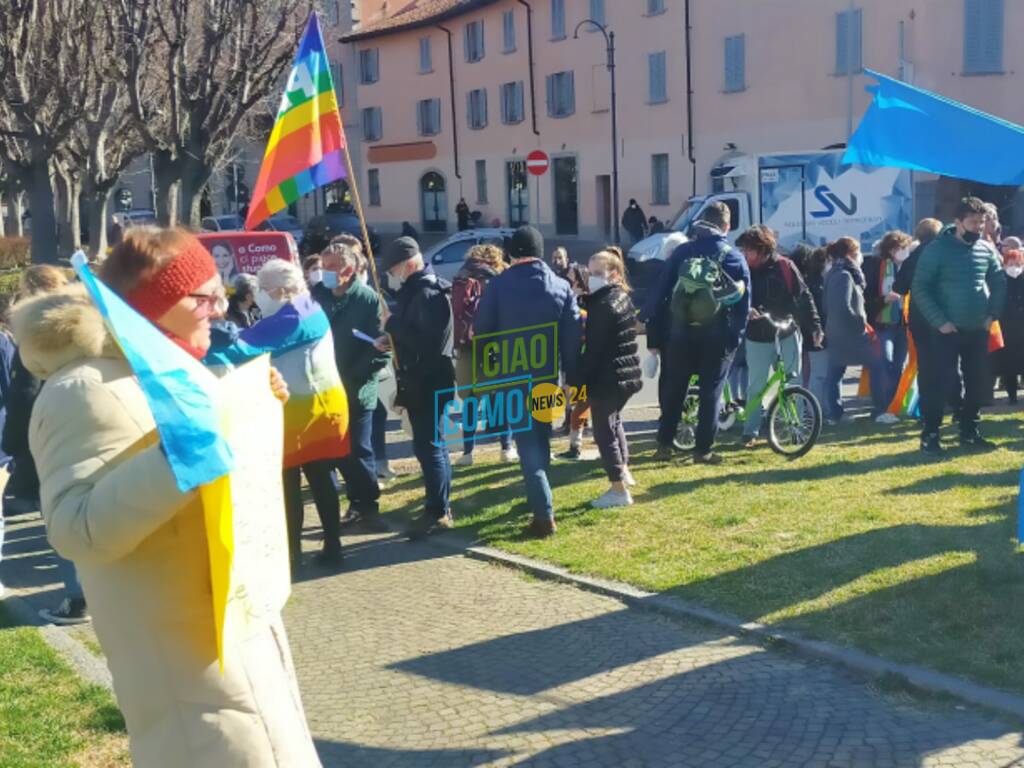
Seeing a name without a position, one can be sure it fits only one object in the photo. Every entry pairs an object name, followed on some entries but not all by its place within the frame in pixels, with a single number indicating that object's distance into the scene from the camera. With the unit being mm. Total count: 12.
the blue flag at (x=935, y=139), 5730
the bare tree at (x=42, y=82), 27250
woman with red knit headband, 2514
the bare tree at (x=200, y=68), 26500
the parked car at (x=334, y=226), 35875
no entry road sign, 29289
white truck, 24969
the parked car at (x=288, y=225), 37562
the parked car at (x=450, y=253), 26625
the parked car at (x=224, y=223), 36812
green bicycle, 9836
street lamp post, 41500
